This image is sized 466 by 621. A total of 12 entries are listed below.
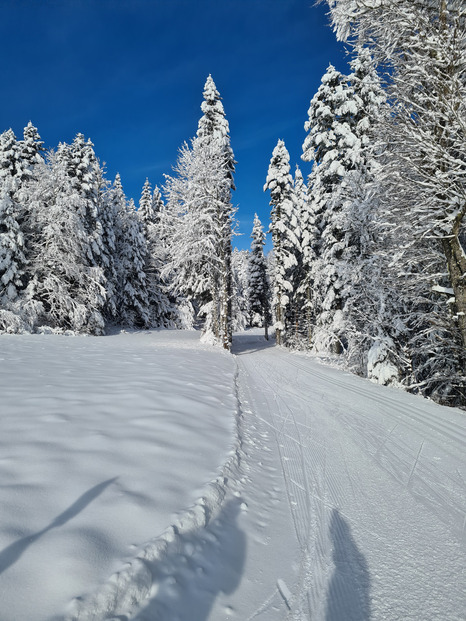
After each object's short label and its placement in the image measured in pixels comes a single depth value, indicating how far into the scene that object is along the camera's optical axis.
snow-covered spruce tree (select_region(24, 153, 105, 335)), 19.72
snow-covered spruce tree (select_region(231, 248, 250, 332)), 28.68
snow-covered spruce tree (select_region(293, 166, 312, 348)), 25.25
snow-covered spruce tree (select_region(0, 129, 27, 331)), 17.36
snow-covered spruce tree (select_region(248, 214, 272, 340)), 36.66
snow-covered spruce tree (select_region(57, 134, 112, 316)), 21.75
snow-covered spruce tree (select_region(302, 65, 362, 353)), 14.20
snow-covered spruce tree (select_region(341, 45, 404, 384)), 9.91
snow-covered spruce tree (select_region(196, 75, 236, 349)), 17.75
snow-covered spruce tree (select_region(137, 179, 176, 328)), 29.30
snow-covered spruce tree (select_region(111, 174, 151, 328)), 26.98
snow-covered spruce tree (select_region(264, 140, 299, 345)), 24.14
